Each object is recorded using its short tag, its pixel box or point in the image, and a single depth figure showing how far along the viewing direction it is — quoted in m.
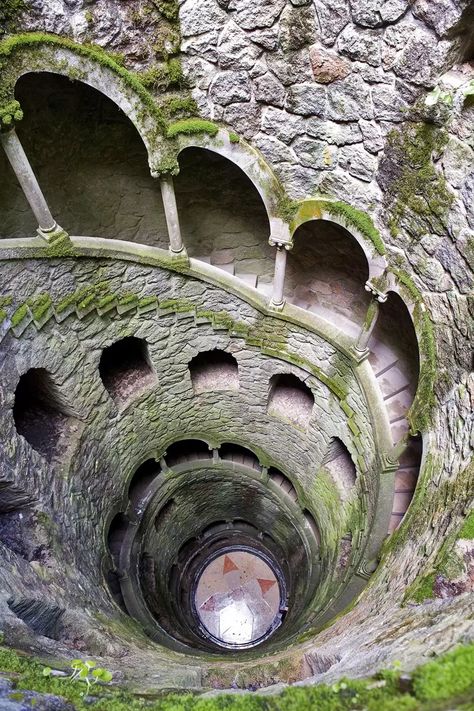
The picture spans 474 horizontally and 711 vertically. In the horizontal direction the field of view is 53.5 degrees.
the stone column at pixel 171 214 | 7.00
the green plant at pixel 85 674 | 2.86
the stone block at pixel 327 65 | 5.54
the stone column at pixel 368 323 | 6.97
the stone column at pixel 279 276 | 7.56
